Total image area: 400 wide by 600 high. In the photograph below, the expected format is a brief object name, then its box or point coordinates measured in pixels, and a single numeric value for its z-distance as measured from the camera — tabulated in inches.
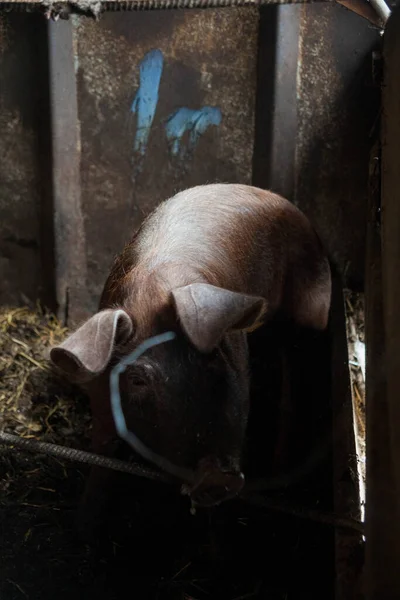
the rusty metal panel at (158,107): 154.2
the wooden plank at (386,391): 70.0
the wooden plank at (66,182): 155.6
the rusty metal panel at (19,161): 156.3
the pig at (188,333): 89.7
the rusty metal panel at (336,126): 151.0
